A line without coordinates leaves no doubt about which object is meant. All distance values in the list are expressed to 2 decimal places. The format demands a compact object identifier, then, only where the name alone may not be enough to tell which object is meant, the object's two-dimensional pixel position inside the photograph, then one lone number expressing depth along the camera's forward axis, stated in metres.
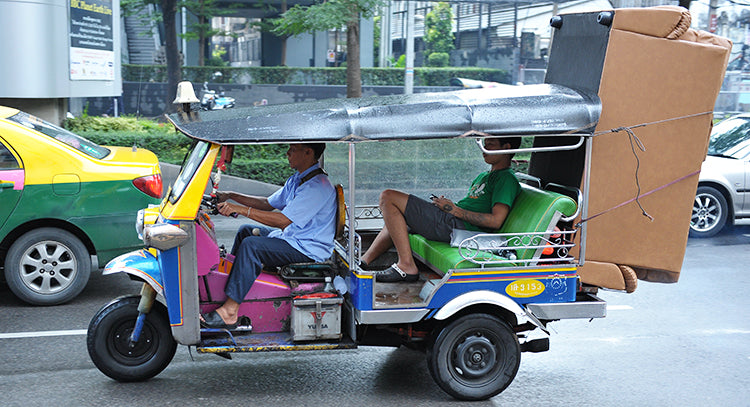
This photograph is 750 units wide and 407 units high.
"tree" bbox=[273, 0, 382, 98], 12.80
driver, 5.06
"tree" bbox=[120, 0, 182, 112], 20.89
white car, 10.74
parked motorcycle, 27.06
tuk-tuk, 4.81
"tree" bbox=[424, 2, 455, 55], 40.22
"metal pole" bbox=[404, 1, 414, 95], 21.52
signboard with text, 12.83
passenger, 5.46
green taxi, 6.89
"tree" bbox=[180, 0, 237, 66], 25.72
